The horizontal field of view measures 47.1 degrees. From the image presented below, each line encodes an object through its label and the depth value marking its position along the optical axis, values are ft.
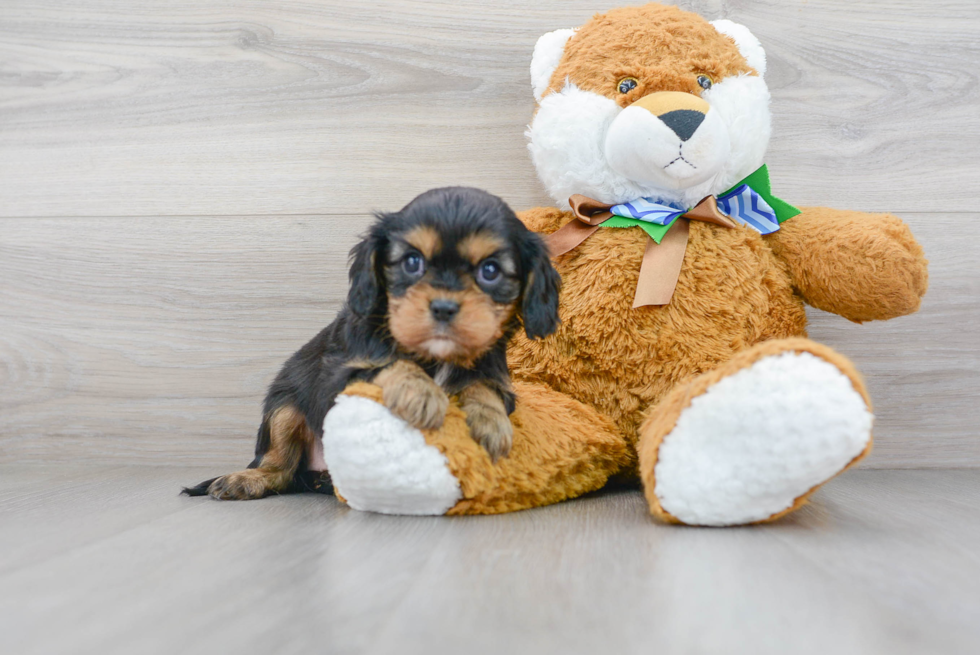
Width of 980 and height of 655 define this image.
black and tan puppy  2.18
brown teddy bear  2.44
